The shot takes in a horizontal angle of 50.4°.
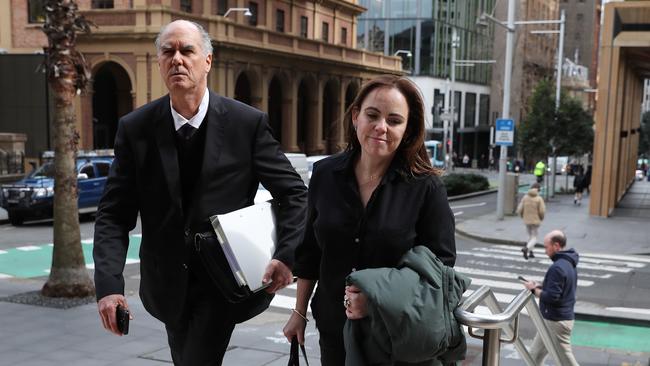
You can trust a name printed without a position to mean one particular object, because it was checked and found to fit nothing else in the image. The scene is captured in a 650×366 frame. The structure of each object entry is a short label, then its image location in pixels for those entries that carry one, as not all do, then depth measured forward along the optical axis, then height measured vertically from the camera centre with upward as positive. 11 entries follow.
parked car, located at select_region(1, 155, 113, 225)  19.72 -2.58
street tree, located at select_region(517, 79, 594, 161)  35.00 -0.74
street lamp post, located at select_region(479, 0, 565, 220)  23.94 +0.62
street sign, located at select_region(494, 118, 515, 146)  23.96 -0.67
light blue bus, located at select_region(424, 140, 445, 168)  55.98 -3.35
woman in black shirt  2.78 -0.37
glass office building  71.44 +7.38
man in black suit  3.09 -0.40
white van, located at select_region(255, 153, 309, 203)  22.71 -1.85
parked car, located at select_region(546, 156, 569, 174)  58.35 -4.46
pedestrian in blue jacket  7.22 -1.93
